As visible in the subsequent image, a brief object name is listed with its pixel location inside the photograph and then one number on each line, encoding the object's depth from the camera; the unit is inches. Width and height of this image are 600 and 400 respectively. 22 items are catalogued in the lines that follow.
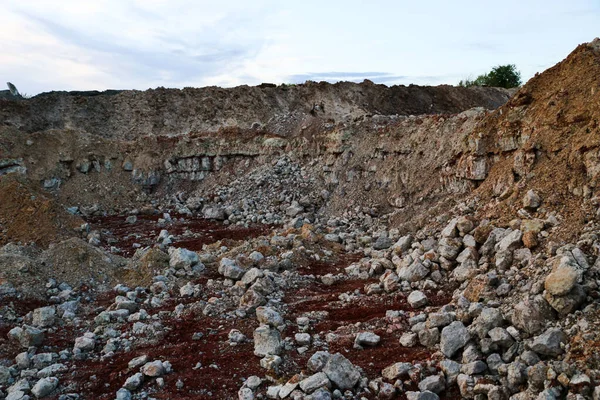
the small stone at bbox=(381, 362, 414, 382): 238.4
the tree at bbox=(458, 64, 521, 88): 1801.2
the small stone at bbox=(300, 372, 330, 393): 227.8
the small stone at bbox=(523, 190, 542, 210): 332.2
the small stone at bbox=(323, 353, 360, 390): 234.2
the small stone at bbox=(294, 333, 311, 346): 284.0
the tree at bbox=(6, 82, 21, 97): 1333.4
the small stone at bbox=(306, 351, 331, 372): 246.1
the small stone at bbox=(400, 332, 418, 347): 270.4
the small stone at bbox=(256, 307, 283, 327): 307.4
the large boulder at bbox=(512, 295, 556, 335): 233.8
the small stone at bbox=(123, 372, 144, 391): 246.4
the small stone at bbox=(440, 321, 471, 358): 248.7
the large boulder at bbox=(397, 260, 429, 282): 356.5
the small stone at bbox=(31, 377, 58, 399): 247.0
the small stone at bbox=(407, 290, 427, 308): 317.7
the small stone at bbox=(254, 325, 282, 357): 271.9
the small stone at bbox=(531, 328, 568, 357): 215.5
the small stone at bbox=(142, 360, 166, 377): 254.7
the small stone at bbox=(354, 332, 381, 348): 275.3
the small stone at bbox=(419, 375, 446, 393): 226.3
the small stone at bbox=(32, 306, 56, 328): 328.8
